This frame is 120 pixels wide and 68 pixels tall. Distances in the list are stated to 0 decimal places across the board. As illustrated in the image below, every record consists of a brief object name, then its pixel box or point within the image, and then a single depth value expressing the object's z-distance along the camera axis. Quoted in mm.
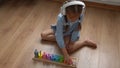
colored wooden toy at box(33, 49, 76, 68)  1384
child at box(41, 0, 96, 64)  1235
